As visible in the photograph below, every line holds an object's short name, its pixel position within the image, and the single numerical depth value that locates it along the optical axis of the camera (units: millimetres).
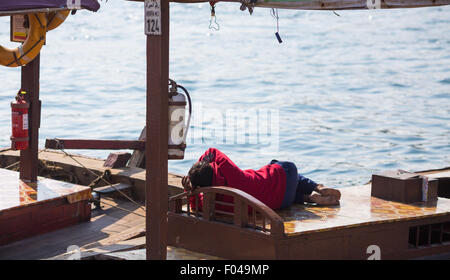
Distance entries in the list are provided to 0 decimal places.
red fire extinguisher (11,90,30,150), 8719
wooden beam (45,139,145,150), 9156
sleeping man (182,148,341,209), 6816
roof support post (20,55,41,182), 8891
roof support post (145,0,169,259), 6043
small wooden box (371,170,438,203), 7367
